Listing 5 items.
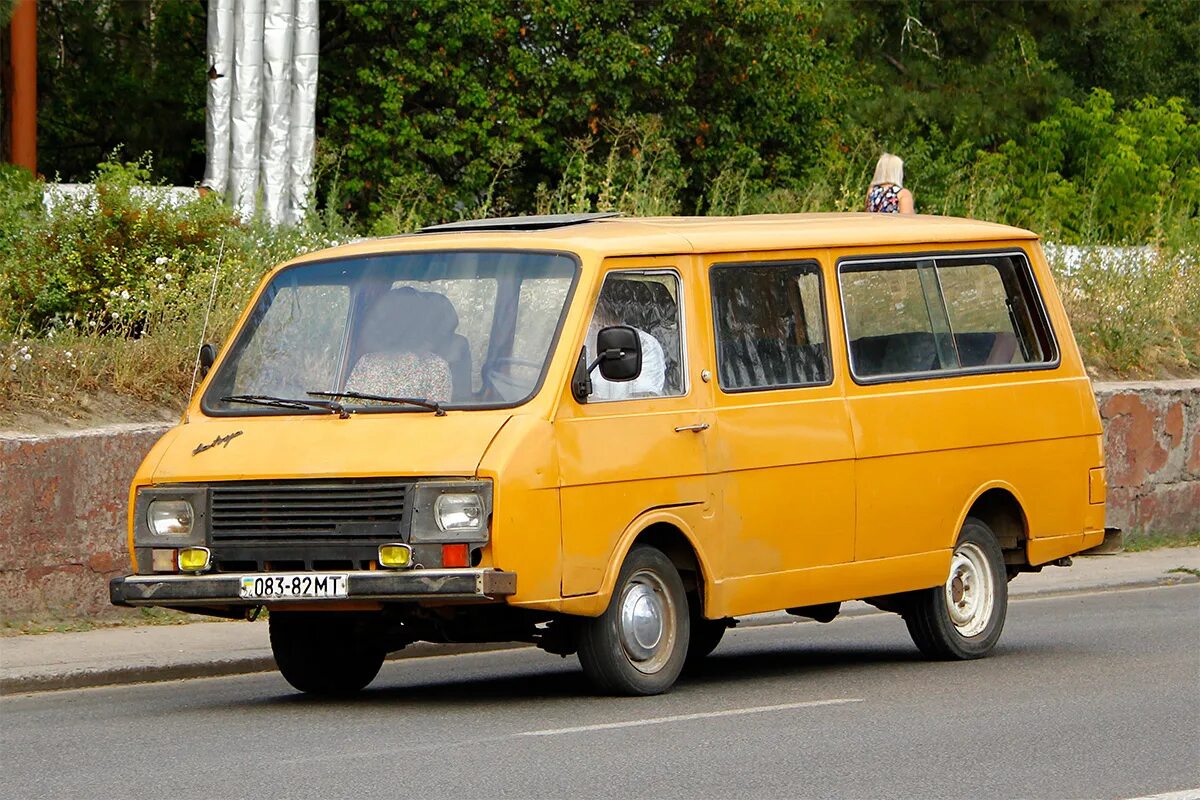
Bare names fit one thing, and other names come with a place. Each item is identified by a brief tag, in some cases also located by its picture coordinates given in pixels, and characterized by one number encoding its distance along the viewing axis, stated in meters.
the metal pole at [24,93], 55.37
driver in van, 19.89
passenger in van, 19.73
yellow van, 18.80
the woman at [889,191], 33.75
